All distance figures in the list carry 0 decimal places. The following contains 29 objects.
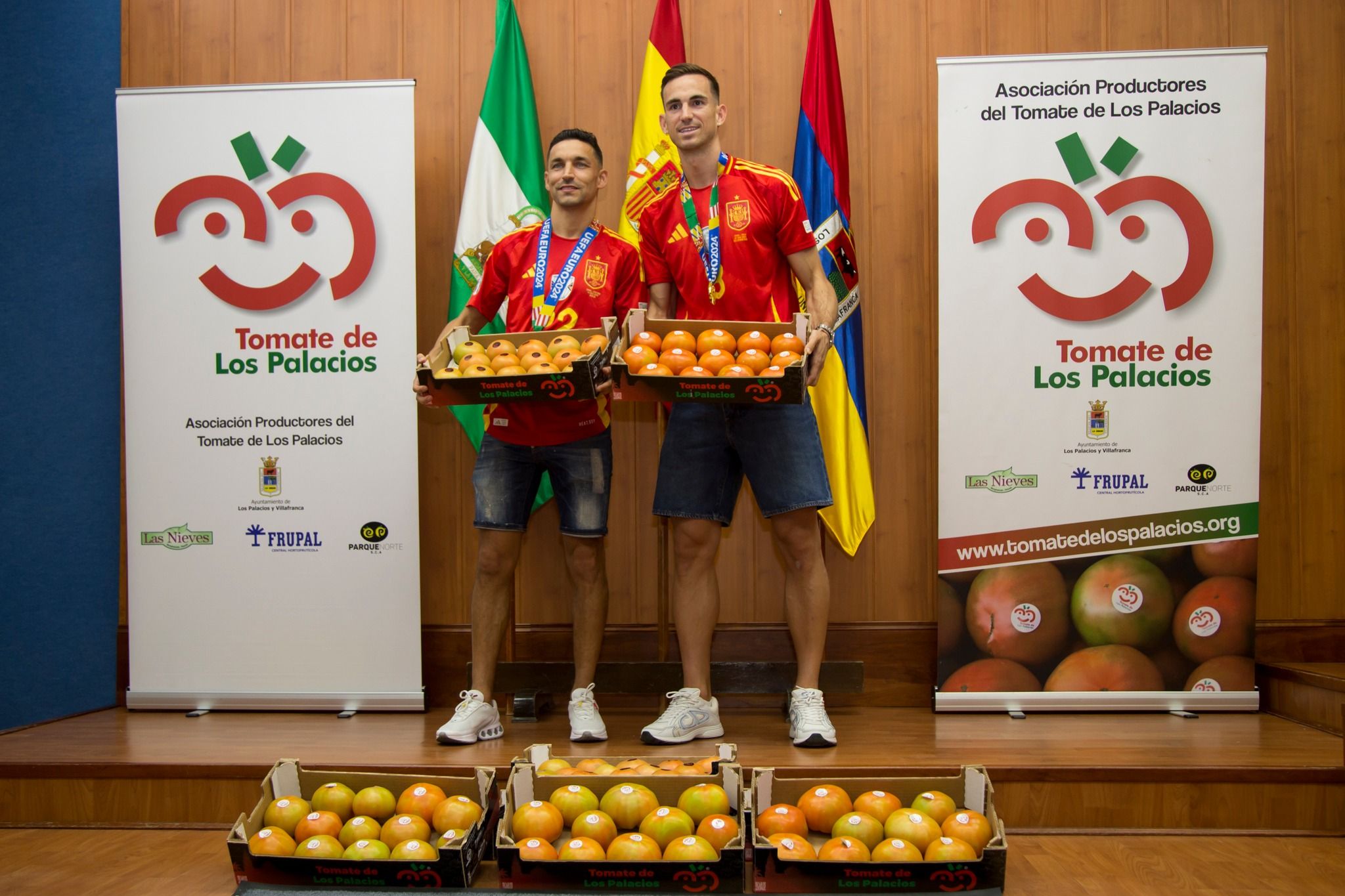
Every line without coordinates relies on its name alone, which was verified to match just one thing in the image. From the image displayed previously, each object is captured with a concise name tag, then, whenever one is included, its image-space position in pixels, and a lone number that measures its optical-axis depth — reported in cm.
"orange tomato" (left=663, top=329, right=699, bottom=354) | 246
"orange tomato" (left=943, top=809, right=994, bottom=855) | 191
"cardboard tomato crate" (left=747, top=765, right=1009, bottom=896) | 182
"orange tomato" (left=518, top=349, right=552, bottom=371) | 248
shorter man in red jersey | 277
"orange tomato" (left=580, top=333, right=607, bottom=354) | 249
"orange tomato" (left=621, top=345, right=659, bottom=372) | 241
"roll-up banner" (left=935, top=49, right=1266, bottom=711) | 306
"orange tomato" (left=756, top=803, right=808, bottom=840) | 198
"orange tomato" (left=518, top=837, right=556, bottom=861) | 187
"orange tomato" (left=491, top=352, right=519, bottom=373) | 252
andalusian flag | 331
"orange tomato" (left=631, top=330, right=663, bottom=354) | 248
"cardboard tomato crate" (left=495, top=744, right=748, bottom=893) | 183
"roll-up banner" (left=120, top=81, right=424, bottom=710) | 323
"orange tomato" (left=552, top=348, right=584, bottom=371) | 244
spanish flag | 322
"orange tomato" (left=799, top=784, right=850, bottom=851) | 203
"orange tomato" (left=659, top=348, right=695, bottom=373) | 241
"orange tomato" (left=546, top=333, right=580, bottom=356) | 250
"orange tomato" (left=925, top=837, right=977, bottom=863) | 183
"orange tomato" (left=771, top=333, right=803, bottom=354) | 242
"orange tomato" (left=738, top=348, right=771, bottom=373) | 240
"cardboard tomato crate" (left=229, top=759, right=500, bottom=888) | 188
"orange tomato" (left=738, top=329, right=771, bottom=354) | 245
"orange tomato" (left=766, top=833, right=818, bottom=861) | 185
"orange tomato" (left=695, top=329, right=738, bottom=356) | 245
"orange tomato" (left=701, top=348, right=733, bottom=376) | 241
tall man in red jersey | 265
